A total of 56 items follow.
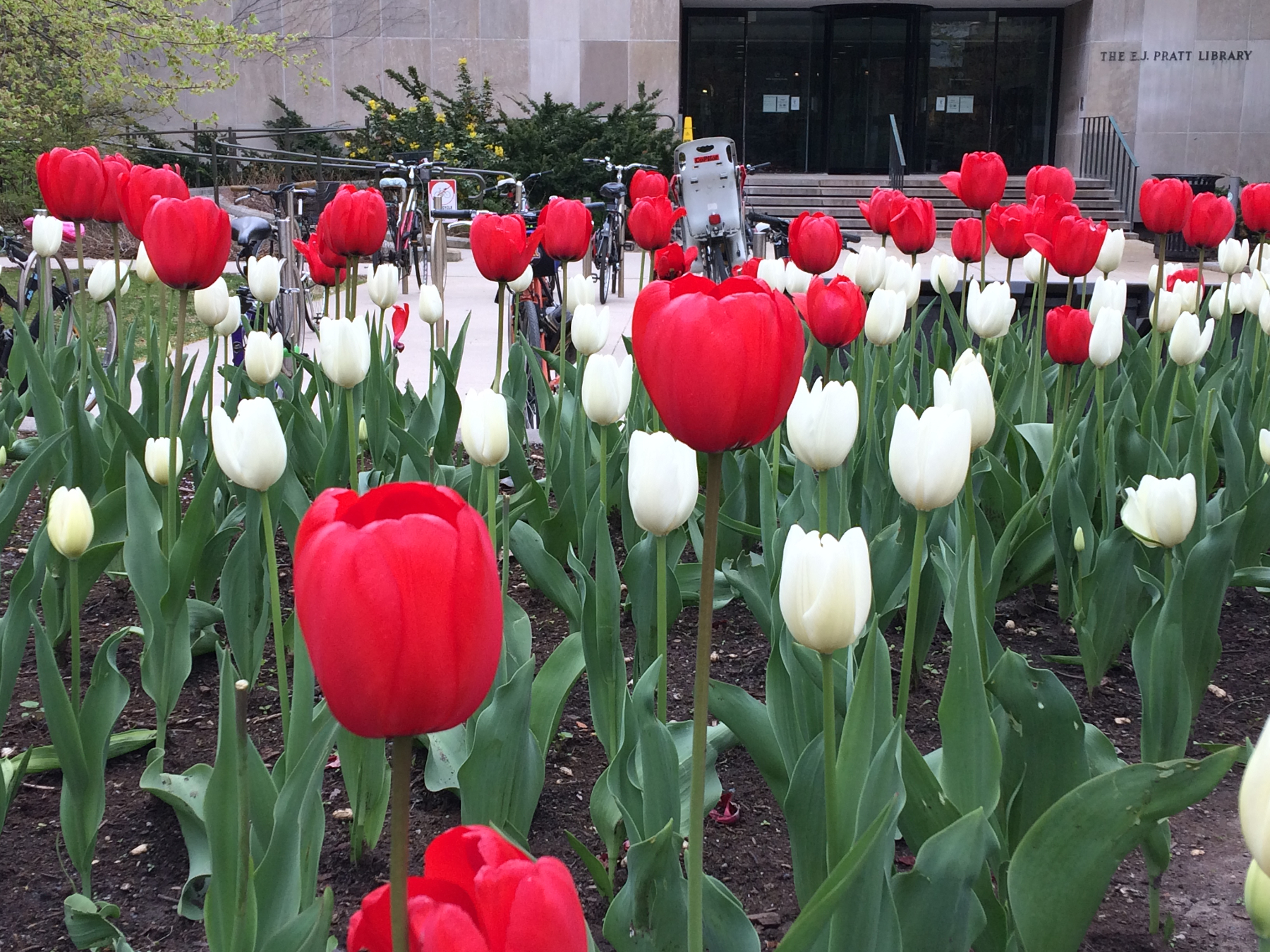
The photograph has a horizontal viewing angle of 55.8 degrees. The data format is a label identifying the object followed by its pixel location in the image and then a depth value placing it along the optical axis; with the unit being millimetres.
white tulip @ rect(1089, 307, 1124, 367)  2303
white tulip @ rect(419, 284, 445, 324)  3033
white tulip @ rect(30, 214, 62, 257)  2934
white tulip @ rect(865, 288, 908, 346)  2359
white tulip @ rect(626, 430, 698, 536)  1253
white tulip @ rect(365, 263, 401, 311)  2935
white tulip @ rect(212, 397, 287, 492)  1474
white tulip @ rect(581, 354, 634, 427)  1959
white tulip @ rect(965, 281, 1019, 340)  2586
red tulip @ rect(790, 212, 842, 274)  2789
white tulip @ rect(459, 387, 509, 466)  1673
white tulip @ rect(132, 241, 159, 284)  2613
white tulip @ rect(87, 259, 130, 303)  3225
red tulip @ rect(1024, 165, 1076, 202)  3402
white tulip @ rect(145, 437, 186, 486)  2115
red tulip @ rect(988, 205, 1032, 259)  3021
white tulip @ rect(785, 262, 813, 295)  3080
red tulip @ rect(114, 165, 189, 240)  2174
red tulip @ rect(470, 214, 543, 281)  2605
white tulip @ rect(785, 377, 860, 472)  1420
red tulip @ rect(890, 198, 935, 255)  3094
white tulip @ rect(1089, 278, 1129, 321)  2609
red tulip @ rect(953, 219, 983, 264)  3320
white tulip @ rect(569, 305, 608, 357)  2617
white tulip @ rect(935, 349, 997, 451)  1579
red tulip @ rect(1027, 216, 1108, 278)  2684
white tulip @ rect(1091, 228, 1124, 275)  3057
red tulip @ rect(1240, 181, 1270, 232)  3244
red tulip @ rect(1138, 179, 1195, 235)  3320
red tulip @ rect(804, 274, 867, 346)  2188
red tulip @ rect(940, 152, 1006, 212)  3215
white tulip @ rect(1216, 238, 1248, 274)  3443
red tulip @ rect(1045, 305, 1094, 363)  2449
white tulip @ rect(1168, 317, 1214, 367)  2557
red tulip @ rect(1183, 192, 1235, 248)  3320
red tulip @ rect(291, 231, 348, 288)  2983
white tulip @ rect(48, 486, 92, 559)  1687
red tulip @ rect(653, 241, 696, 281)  3830
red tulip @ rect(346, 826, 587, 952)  512
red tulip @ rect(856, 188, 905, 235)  3342
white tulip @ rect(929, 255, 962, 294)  3398
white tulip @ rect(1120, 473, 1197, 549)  1632
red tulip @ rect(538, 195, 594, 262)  2840
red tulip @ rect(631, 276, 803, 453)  910
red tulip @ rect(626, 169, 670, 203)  3895
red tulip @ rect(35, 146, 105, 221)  2541
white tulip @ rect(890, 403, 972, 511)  1263
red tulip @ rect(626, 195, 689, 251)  3115
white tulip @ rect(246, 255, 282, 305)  2852
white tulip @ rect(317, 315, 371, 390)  2031
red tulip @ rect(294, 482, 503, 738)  579
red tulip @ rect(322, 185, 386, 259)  2494
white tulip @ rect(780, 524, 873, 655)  1015
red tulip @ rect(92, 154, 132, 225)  2584
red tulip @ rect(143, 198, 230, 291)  1784
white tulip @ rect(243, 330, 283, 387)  2312
